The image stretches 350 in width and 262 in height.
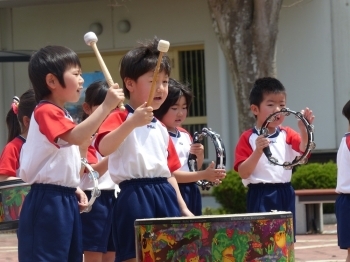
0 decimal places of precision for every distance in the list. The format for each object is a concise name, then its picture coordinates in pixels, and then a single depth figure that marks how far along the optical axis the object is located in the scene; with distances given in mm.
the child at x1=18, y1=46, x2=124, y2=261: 8125
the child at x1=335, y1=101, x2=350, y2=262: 12586
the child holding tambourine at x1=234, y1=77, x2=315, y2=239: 12078
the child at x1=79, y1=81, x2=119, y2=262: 11703
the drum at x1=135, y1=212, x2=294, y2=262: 7402
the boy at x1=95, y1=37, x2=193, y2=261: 8883
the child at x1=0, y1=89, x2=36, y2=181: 10906
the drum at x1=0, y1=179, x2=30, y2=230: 9375
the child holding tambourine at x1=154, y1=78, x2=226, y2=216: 12125
